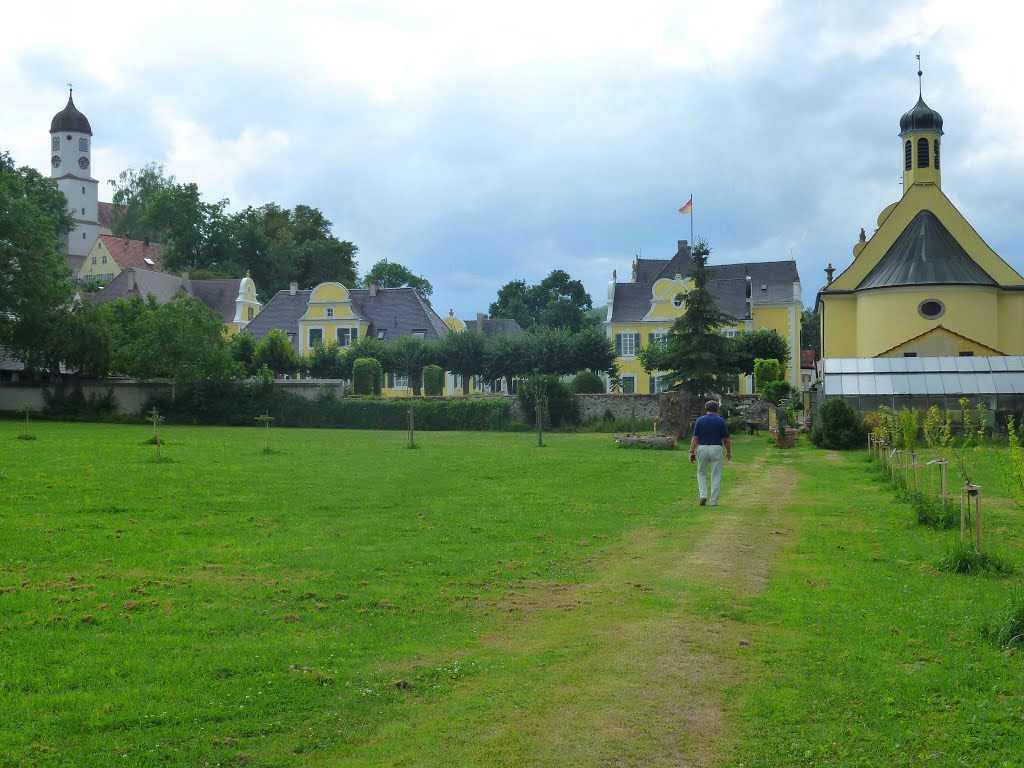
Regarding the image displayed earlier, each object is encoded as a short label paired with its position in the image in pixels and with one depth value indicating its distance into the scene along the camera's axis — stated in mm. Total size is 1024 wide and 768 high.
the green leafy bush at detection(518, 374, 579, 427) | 47906
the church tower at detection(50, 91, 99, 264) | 111312
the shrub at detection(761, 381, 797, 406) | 48250
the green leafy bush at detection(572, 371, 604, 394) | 55781
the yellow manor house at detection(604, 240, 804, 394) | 71062
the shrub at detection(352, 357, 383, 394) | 56156
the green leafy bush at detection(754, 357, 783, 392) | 55469
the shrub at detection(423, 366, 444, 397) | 59438
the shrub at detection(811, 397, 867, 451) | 34219
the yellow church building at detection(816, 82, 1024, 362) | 44875
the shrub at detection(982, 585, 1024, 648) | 8289
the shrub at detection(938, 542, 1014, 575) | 11359
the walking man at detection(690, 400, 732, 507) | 17750
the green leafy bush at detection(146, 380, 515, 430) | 48906
